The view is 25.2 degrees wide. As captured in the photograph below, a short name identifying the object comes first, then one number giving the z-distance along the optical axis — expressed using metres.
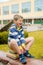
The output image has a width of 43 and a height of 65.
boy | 2.17
